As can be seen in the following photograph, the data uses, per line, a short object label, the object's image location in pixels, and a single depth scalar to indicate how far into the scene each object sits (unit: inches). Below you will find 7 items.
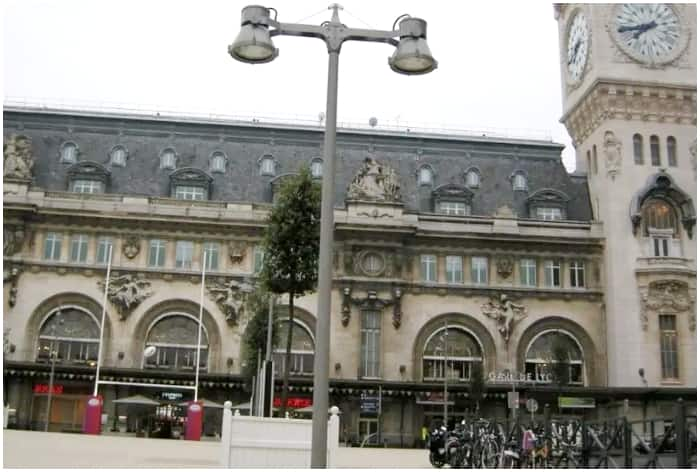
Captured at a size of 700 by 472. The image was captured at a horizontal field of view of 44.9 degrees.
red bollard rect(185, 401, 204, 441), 1873.8
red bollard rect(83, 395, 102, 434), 1915.6
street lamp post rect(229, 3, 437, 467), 455.5
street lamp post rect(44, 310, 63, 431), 2052.2
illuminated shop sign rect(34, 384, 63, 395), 2108.8
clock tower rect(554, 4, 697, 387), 2171.5
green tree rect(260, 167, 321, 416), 1299.2
